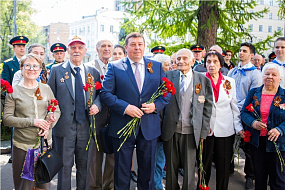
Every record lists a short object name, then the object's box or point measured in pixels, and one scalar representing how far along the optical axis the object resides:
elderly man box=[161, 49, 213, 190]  3.92
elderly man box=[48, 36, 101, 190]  3.70
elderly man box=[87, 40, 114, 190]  4.22
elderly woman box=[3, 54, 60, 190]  3.29
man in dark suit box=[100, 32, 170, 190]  3.57
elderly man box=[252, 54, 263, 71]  7.54
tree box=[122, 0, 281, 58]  8.91
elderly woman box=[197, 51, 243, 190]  4.16
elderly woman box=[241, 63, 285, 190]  3.78
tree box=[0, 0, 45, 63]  34.72
